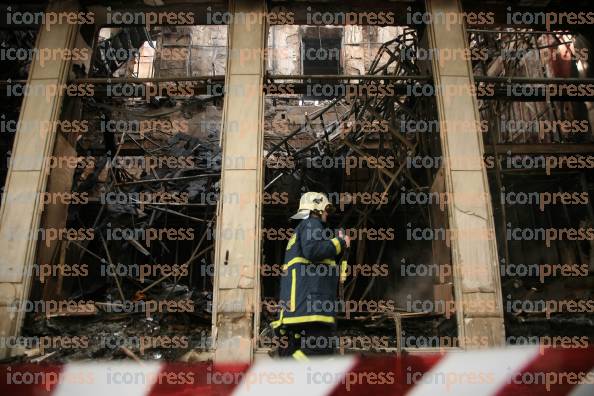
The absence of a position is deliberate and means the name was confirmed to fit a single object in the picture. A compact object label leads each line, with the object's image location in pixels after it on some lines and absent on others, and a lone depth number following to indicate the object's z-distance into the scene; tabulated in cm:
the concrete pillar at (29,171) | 559
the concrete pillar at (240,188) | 539
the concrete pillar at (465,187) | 548
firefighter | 450
